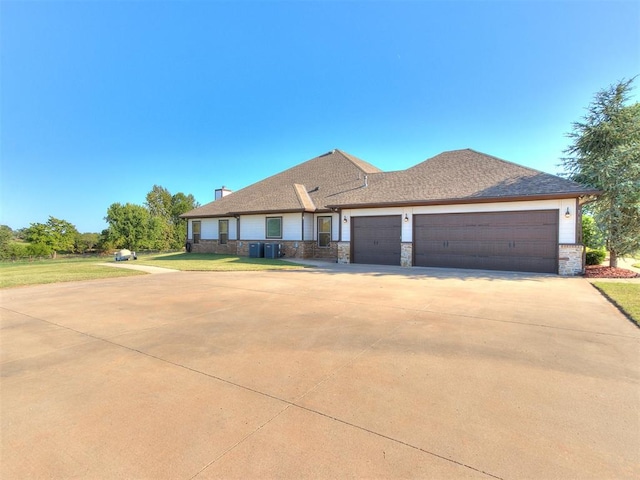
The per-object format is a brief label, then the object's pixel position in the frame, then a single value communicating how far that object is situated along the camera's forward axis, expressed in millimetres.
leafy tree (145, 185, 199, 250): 40406
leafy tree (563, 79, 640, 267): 12328
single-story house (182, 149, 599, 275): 12414
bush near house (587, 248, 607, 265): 15477
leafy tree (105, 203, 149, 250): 33688
